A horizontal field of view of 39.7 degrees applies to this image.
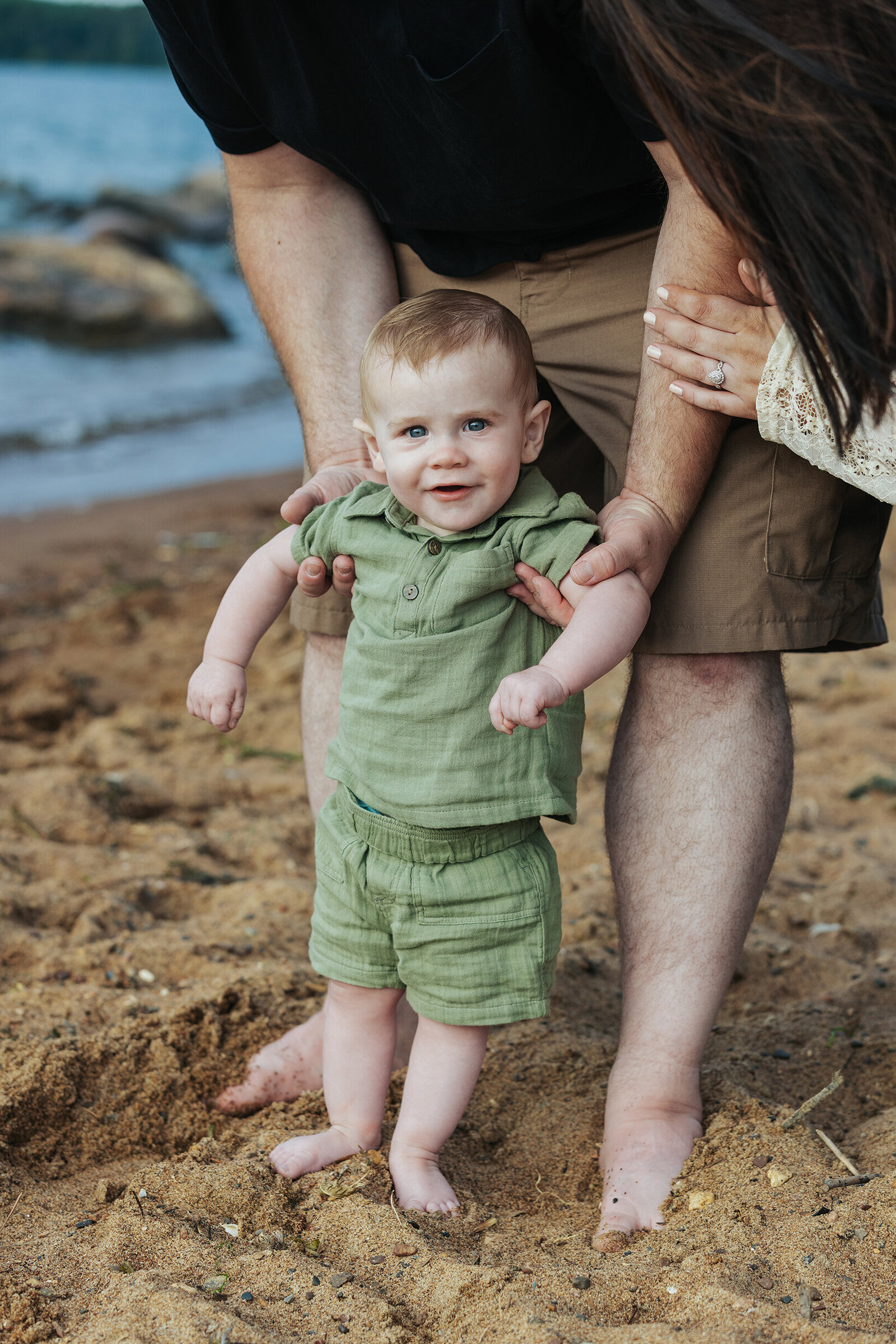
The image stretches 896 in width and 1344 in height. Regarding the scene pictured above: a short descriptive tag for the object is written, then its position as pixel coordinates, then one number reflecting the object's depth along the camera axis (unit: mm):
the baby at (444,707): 1759
